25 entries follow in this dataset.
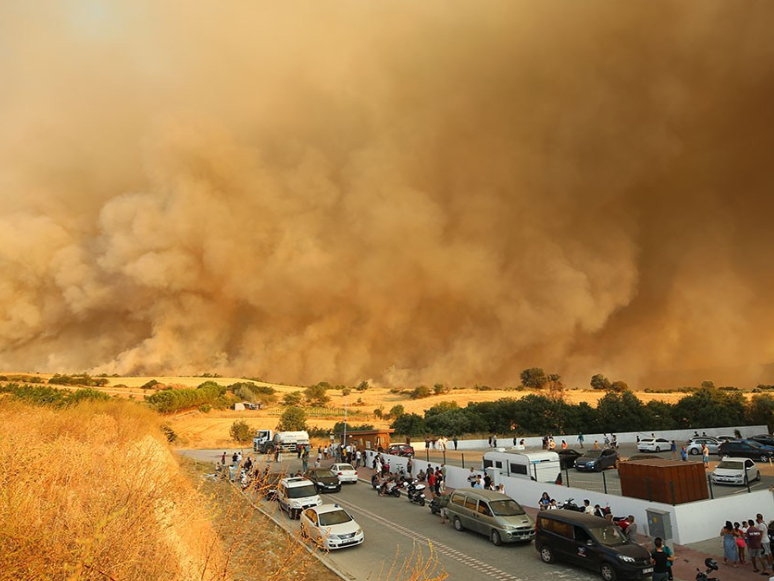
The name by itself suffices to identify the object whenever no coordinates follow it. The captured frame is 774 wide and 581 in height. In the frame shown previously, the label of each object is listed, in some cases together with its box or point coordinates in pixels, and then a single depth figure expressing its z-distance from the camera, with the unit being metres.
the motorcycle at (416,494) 20.47
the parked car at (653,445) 33.59
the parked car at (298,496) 17.50
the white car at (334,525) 13.46
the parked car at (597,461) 26.78
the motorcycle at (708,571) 9.80
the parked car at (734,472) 20.57
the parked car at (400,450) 31.06
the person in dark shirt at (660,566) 10.17
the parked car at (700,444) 31.08
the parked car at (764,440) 30.08
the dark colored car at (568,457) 28.60
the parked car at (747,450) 28.23
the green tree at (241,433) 51.03
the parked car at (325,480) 23.50
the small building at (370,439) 37.09
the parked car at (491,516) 13.91
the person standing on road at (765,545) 11.59
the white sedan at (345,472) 25.92
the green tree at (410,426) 49.66
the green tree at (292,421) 52.88
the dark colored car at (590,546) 10.86
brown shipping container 15.06
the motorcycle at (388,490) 22.86
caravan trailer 20.73
